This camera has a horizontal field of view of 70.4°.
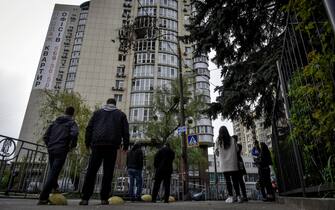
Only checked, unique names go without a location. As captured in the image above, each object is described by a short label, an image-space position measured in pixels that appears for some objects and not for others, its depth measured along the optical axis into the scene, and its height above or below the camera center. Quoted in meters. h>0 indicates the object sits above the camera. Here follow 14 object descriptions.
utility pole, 10.06 +0.93
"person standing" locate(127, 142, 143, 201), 7.74 +0.72
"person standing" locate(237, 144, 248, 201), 6.07 +0.51
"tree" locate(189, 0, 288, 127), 6.38 +4.20
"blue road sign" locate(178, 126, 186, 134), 10.15 +2.53
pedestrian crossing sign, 9.64 +2.00
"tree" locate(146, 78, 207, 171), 20.23 +6.49
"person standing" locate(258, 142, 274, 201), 6.99 +0.75
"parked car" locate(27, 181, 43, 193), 6.99 +0.11
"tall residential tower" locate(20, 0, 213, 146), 40.34 +22.75
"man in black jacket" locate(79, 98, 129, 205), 4.23 +0.84
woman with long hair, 5.80 +0.80
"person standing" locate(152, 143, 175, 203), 6.32 +0.63
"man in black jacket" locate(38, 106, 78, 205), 4.45 +0.92
